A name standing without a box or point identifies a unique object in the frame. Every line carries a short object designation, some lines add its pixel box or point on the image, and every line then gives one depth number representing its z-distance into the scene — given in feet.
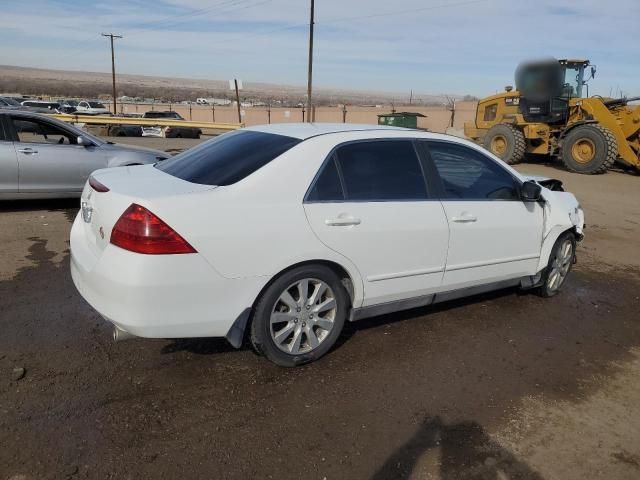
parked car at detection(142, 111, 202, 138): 90.66
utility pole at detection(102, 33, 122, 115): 153.85
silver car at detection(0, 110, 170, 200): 24.68
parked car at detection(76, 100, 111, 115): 123.98
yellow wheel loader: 49.67
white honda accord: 10.19
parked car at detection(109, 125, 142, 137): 85.75
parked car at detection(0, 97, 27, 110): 81.76
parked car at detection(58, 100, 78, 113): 113.63
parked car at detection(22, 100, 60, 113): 117.48
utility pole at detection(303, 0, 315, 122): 91.35
